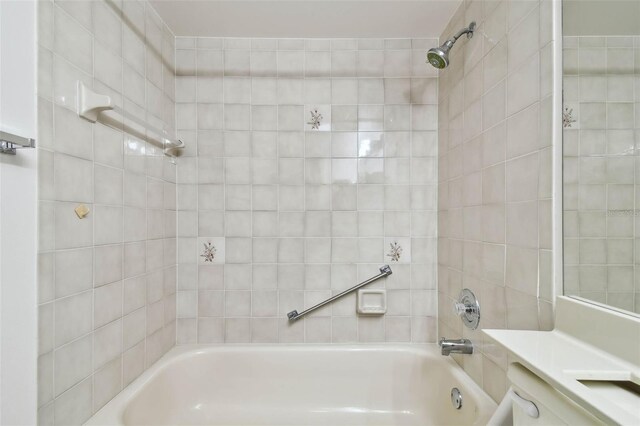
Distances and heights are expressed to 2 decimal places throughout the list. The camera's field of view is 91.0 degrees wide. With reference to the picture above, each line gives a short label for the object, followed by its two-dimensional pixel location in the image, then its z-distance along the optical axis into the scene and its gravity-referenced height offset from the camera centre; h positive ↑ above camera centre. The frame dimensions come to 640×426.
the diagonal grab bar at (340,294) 1.75 -0.45
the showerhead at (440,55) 1.33 +0.68
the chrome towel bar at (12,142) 0.74 +0.18
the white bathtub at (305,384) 1.63 -0.91
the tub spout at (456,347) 1.32 -0.56
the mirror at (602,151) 0.70 +0.16
